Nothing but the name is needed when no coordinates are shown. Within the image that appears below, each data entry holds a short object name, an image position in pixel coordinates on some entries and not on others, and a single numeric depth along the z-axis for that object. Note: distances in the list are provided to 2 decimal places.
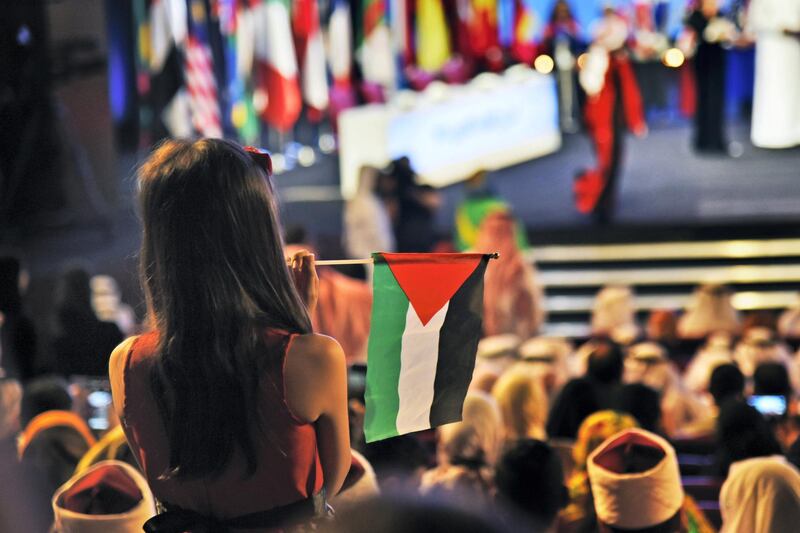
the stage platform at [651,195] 16.52
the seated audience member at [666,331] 11.79
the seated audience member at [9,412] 5.51
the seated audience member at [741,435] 5.05
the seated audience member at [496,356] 8.62
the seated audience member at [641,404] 7.21
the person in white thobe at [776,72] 17.89
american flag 17.53
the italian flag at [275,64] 18.46
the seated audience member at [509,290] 12.16
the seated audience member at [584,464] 4.78
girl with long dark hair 2.90
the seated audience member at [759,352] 9.09
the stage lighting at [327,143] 21.83
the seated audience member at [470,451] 5.19
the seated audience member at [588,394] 7.53
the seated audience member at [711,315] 12.12
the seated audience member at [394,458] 5.37
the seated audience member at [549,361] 8.78
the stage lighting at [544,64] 21.26
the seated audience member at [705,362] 9.50
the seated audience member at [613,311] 12.27
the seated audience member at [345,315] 9.63
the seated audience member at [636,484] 4.38
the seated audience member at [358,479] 3.93
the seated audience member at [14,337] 7.57
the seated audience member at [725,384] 7.33
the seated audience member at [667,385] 8.64
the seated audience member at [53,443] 5.48
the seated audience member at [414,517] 1.68
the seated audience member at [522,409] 7.12
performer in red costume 15.96
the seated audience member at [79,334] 8.88
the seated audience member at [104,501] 3.59
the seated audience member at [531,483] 4.71
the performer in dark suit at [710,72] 18.66
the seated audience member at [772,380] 7.63
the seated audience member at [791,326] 11.58
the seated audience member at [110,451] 5.02
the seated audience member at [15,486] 4.77
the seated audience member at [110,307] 10.77
